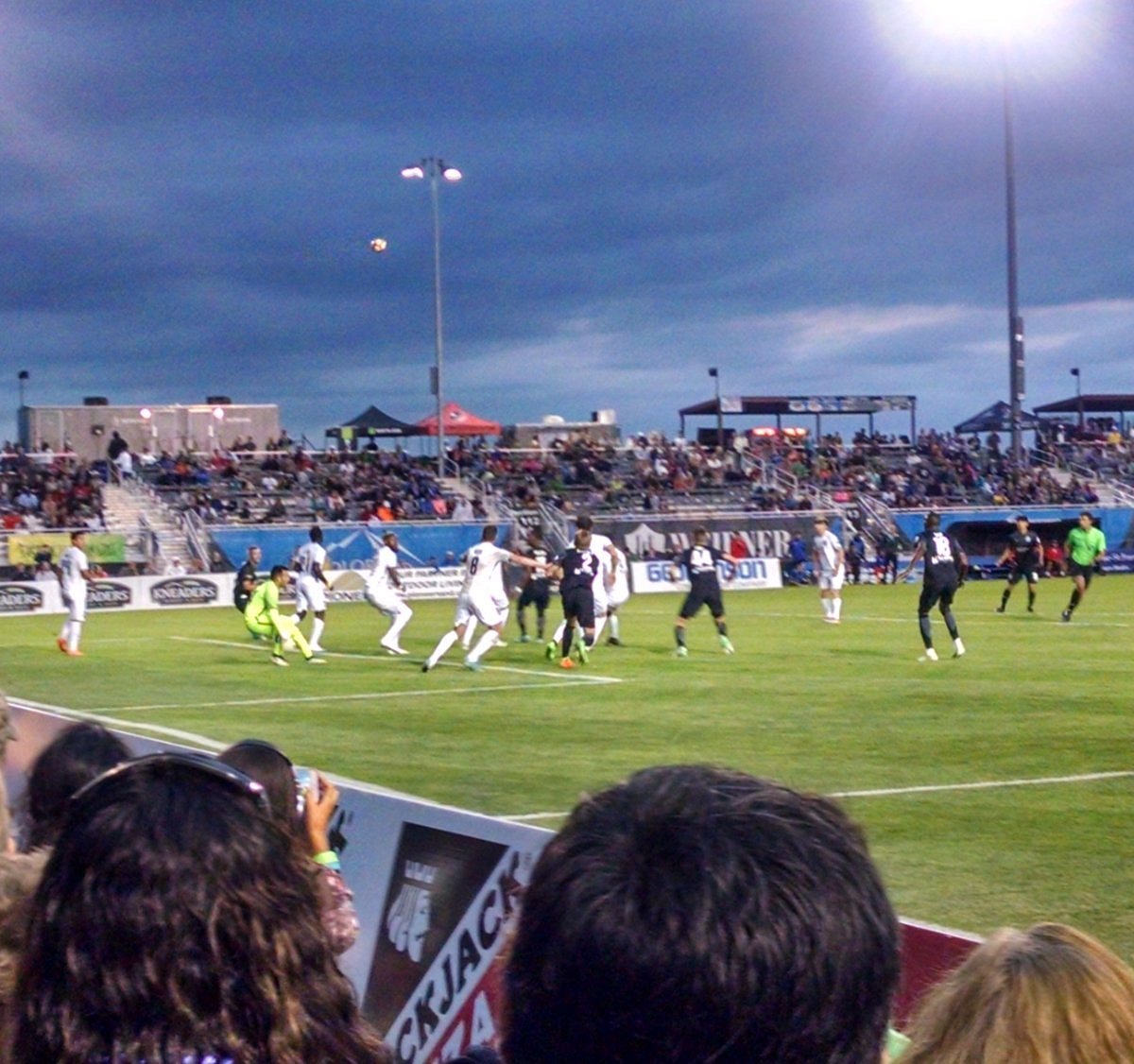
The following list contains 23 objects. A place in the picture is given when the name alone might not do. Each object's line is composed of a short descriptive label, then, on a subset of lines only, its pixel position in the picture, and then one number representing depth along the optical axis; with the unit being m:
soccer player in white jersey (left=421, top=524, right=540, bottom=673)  23.27
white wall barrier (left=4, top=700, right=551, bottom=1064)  5.98
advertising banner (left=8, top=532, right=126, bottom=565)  44.94
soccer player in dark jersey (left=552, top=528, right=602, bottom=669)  23.98
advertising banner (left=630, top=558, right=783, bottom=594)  45.84
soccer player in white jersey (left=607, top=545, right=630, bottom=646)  26.48
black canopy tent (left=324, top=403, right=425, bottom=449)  78.81
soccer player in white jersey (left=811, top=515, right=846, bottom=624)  31.62
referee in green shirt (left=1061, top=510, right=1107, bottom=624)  30.38
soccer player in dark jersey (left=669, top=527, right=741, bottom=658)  24.88
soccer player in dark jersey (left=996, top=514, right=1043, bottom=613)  34.12
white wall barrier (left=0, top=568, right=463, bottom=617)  41.88
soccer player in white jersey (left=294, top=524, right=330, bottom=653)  27.03
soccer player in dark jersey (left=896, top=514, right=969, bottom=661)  23.09
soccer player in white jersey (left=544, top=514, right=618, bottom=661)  24.88
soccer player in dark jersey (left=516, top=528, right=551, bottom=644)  28.58
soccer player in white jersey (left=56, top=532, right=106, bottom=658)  27.92
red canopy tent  64.62
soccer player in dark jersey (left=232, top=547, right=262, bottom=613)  28.25
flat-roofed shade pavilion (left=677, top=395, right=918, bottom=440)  82.56
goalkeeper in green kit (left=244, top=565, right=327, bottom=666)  25.02
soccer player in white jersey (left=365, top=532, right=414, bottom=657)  26.20
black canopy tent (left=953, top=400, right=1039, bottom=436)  78.38
